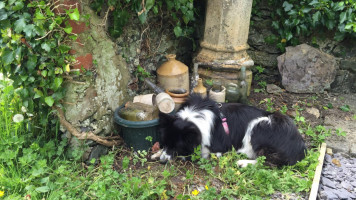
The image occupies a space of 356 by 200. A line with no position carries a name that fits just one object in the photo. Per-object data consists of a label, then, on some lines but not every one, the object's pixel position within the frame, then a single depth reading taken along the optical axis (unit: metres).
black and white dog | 3.04
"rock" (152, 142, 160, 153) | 3.34
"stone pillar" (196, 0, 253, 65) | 4.07
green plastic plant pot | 3.15
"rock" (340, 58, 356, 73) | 4.67
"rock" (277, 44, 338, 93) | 4.63
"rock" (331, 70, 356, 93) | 4.75
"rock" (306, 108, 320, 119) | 4.17
